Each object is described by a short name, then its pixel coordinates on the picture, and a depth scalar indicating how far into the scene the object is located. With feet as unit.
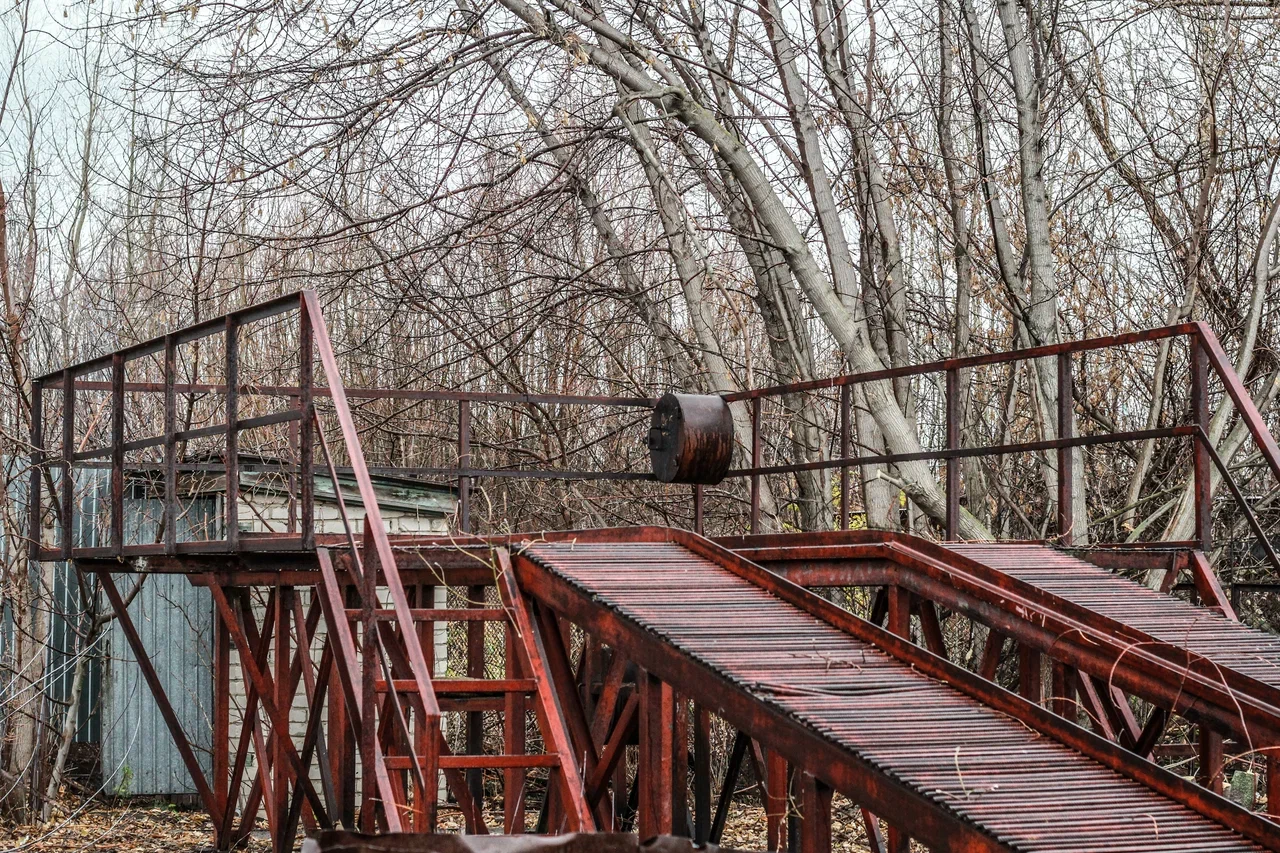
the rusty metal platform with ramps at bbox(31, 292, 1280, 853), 32.19
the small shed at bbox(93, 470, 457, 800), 93.15
